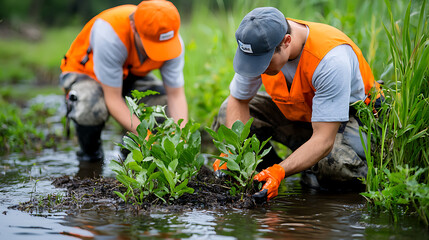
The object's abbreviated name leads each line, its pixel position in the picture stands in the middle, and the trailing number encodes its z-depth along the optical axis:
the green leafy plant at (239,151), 2.60
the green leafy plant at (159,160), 2.55
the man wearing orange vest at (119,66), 3.77
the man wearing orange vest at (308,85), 2.75
